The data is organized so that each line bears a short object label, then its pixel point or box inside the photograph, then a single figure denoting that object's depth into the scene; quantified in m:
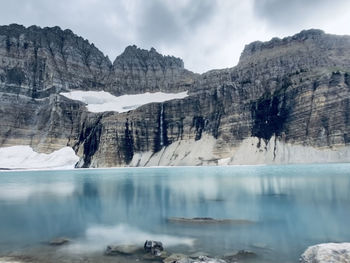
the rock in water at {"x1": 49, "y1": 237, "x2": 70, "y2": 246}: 19.15
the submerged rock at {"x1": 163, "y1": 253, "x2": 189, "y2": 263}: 15.51
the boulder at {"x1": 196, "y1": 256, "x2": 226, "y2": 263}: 13.88
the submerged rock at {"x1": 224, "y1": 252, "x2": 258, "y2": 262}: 15.65
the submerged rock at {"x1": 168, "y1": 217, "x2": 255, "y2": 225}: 22.48
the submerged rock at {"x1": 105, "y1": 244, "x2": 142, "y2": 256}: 17.10
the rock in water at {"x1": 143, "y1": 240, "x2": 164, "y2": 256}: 16.77
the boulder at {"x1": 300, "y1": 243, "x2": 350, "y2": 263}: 12.45
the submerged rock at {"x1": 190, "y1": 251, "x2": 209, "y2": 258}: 16.00
